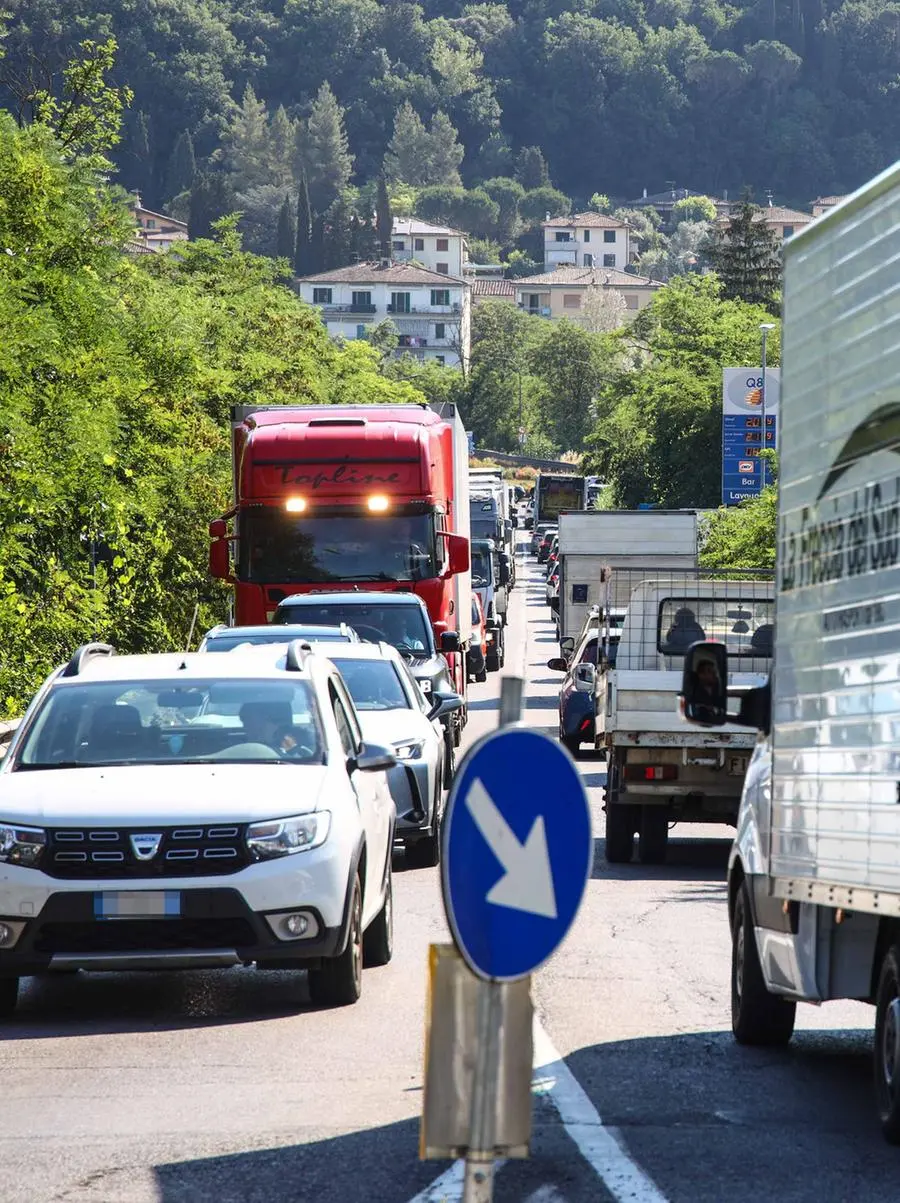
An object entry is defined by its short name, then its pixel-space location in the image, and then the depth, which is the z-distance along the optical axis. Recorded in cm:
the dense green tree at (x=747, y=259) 13662
